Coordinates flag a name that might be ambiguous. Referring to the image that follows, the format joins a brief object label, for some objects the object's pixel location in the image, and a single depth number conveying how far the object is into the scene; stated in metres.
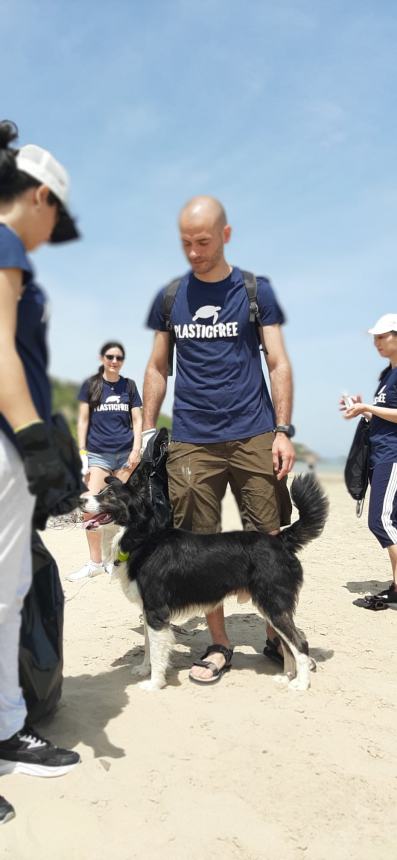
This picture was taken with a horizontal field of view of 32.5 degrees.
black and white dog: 3.87
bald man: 3.92
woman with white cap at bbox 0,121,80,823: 2.31
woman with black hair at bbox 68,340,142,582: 6.70
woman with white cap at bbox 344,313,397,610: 5.58
